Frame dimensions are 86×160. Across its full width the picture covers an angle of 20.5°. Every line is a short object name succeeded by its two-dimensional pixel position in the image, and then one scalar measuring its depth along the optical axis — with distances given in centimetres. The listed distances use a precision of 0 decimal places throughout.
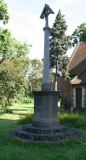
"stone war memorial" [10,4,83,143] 980
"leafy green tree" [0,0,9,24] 2282
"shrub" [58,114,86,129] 1380
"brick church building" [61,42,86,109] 2717
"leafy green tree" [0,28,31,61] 2353
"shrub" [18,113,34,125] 1480
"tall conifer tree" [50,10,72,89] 2955
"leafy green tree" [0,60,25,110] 2211
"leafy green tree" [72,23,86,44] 3616
